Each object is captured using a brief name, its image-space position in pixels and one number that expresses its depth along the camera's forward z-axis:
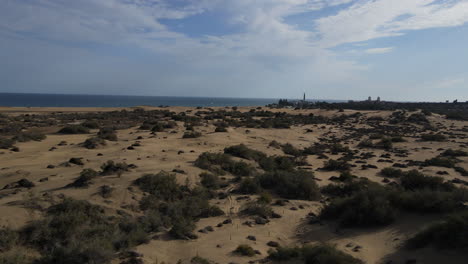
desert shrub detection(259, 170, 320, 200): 13.08
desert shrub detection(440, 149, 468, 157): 23.94
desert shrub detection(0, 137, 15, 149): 20.25
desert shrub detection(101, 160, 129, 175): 13.47
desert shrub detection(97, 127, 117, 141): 23.91
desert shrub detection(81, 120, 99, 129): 32.16
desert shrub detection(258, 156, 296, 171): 17.69
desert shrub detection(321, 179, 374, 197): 13.16
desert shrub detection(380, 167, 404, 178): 17.28
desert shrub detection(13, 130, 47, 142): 23.17
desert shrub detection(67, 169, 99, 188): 11.75
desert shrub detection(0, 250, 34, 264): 6.49
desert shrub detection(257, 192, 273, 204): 12.01
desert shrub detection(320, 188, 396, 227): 9.38
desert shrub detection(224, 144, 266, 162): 19.45
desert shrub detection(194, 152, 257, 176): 15.84
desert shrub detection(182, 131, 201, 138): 26.80
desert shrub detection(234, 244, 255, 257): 7.90
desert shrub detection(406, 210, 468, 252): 6.86
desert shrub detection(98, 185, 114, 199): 10.96
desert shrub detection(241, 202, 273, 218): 10.78
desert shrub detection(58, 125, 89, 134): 29.04
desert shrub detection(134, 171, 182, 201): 11.78
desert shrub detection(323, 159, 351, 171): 19.00
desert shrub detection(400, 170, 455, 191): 12.53
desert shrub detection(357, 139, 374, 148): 28.98
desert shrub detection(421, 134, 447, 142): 32.25
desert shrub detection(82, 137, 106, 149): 20.90
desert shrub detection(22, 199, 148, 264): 6.80
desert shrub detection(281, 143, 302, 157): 23.56
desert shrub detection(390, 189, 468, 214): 9.15
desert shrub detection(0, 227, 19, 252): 7.23
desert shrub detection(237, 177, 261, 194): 13.19
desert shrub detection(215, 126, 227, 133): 31.53
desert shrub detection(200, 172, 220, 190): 13.47
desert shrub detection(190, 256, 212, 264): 7.26
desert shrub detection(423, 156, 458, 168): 20.09
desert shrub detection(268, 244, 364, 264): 6.71
